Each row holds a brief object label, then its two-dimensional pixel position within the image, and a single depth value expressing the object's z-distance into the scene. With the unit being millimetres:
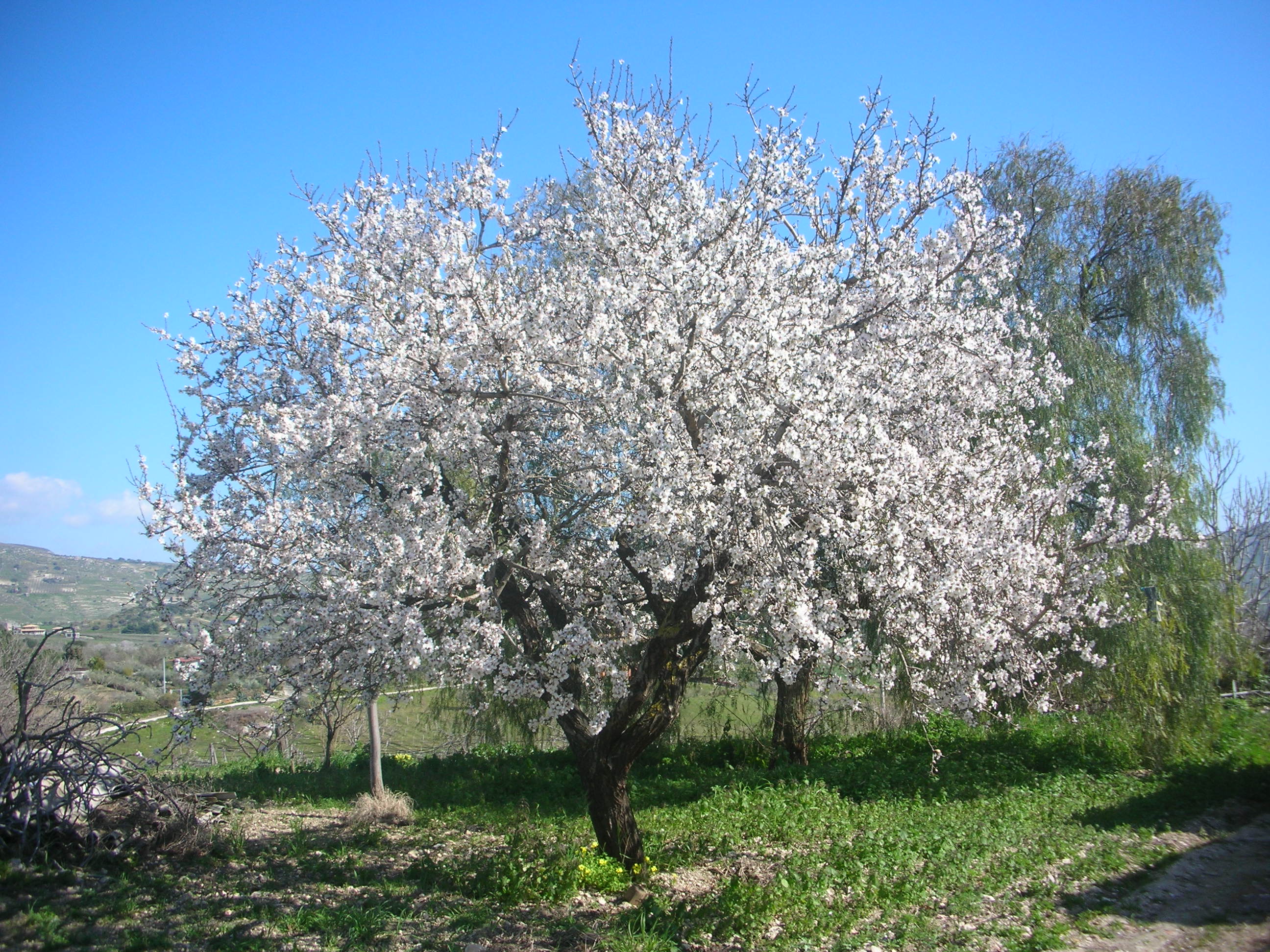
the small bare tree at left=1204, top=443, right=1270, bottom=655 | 11930
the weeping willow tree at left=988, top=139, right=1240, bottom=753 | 10977
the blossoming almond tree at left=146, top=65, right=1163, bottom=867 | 5676
